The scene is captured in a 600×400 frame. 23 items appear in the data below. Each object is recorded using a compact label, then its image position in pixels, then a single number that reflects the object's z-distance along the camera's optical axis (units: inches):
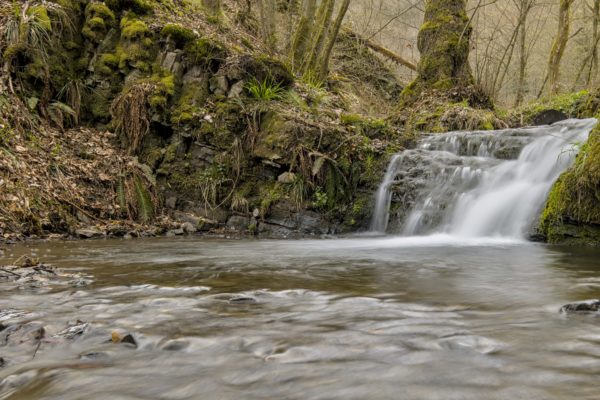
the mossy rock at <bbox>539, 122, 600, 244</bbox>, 214.4
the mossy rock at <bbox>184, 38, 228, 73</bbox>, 333.1
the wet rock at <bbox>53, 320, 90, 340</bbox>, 78.3
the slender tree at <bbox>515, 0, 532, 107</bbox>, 598.1
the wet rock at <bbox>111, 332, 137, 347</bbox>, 75.8
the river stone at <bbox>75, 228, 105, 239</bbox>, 248.5
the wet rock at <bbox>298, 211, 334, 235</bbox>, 304.8
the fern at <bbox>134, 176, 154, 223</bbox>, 294.2
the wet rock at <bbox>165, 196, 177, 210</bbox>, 313.0
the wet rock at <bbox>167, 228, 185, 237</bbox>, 283.9
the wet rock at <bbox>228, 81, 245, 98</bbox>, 330.6
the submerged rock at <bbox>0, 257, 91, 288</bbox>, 123.1
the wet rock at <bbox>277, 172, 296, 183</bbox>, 305.9
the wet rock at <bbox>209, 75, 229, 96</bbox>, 333.4
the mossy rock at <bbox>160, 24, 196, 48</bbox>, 335.9
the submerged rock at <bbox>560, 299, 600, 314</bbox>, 90.2
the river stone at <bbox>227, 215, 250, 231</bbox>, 306.2
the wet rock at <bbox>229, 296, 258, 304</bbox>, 105.5
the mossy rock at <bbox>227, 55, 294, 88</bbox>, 334.3
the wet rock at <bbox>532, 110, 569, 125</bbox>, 382.9
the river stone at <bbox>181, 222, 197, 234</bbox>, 295.2
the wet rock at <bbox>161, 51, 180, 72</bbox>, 333.7
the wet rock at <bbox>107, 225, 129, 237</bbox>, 262.8
